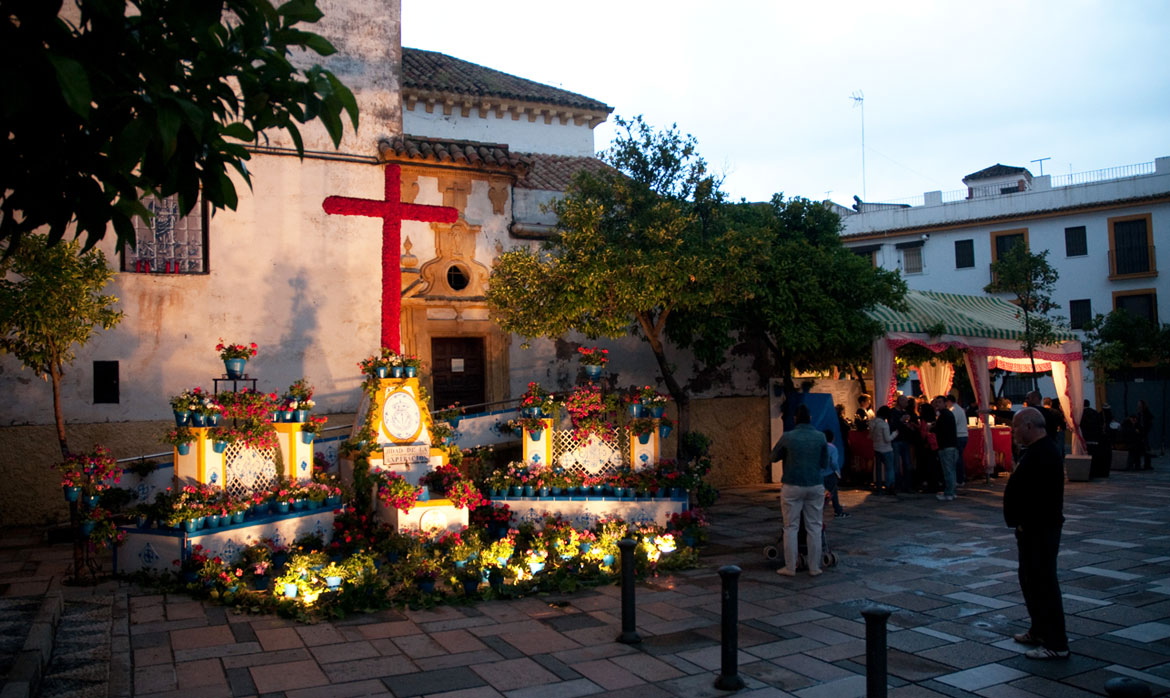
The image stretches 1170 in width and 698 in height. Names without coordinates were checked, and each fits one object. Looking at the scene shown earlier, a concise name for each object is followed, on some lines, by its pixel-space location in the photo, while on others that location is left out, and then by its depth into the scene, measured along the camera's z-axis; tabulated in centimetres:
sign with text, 1002
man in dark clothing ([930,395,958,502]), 1408
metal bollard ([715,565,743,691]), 541
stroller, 889
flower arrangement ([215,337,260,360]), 970
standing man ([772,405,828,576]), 859
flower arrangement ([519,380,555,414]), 1071
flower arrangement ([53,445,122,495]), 843
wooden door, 1417
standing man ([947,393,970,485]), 1476
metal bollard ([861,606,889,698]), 422
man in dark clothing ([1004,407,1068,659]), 602
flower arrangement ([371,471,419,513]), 929
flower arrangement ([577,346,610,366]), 1122
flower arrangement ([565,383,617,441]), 1075
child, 1066
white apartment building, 2931
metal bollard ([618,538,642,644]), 645
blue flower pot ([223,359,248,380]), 970
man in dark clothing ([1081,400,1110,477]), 1755
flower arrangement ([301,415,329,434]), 999
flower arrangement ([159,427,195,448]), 890
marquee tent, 1566
